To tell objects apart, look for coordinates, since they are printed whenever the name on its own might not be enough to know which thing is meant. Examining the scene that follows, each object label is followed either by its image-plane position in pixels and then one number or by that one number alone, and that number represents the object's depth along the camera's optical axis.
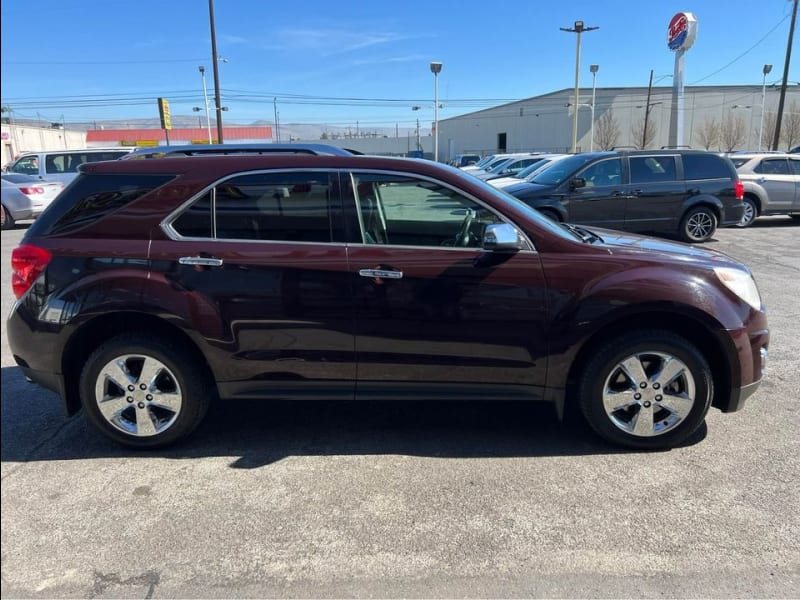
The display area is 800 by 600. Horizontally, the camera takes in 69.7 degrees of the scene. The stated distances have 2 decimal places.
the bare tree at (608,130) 64.75
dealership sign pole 27.56
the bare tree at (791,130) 58.75
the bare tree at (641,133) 64.25
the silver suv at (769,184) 13.55
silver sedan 11.71
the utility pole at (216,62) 23.00
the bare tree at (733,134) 62.50
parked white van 16.73
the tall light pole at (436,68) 37.50
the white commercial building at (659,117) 63.34
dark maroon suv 3.32
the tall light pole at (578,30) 38.06
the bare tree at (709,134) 62.75
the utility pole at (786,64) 34.12
